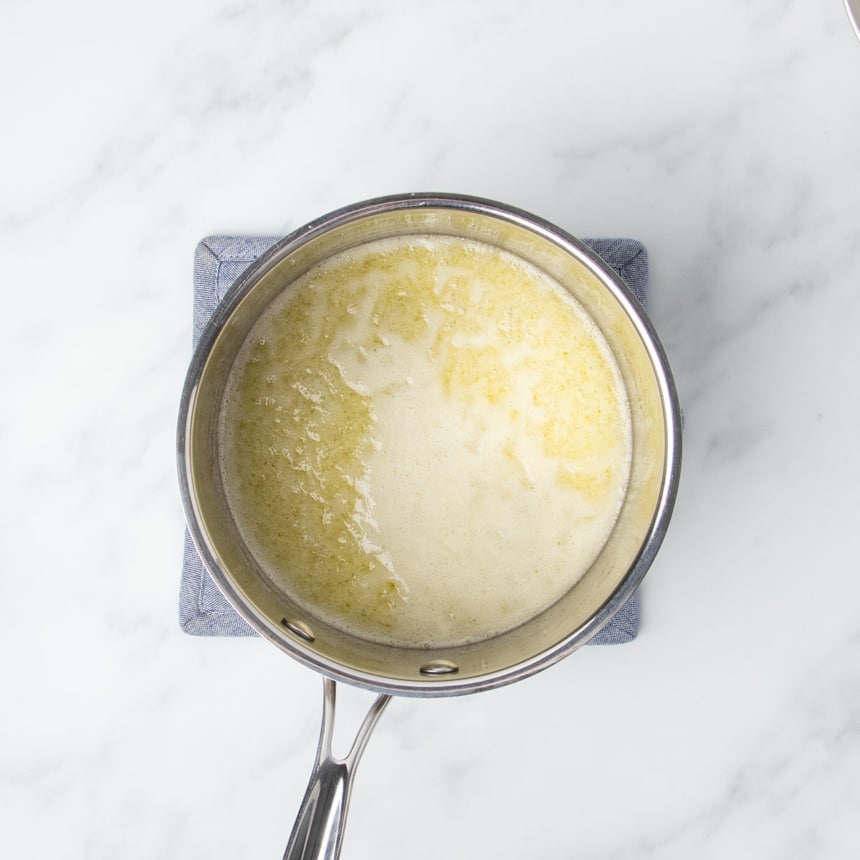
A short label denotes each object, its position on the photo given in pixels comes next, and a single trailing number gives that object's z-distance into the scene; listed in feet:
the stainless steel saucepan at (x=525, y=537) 1.99
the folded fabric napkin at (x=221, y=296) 2.61
